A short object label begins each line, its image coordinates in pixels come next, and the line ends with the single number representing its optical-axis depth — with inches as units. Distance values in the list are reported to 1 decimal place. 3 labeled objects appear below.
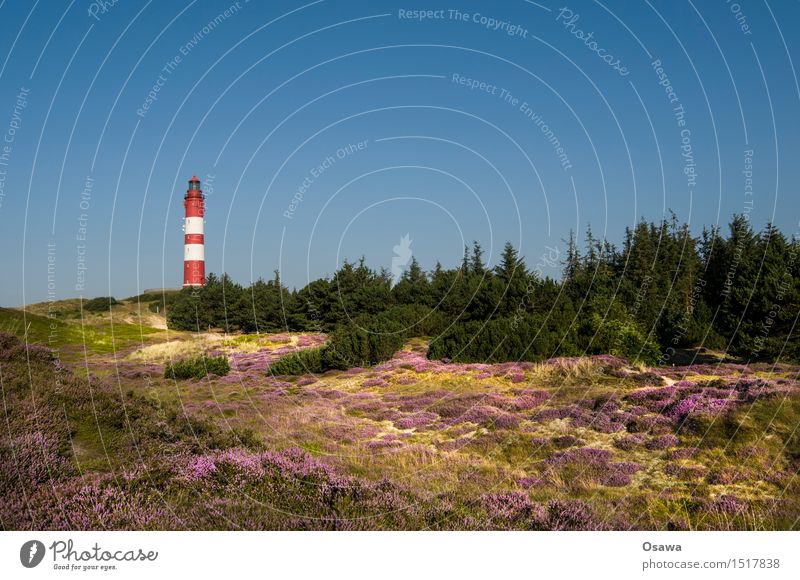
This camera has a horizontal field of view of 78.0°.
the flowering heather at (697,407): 489.1
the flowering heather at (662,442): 427.5
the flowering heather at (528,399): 565.6
